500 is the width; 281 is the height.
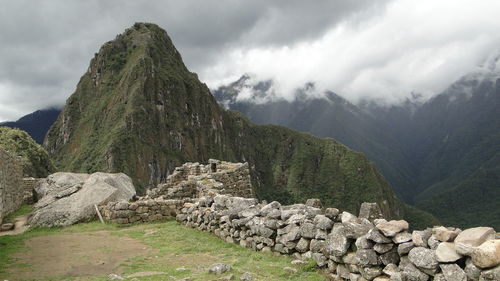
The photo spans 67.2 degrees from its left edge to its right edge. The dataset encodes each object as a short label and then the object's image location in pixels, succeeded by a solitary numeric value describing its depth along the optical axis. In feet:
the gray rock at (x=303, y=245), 26.14
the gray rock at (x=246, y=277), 23.00
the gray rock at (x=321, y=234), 24.62
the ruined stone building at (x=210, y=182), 58.49
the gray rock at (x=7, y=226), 51.70
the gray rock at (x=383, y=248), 20.18
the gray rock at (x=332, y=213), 25.34
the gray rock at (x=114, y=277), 24.93
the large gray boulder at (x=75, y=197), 52.21
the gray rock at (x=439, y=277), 17.10
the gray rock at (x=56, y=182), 70.95
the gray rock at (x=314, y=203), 34.97
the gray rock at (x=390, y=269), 19.56
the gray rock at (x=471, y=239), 16.58
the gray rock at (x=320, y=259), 24.18
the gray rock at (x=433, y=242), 18.07
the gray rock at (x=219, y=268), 24.87
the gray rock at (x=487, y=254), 15.65
